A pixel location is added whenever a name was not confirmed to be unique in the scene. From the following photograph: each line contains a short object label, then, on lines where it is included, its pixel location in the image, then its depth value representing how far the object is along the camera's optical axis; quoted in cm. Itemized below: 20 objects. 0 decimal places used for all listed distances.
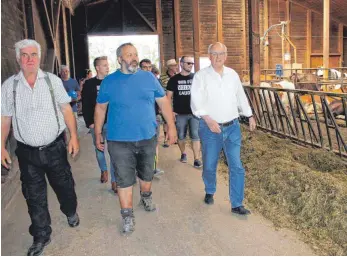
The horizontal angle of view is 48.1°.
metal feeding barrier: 588
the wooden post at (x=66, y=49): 1140
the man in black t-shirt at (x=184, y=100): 580
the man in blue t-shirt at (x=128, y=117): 349
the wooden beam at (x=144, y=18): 2069
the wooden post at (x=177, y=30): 2027
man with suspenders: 311
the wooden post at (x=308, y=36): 2368
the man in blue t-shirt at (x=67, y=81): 813
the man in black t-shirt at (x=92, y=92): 481
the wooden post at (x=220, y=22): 2189
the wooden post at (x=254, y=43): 915
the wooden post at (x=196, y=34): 1255
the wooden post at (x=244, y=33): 2272
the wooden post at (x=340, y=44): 2456
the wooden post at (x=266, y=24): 2320
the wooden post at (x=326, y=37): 1742
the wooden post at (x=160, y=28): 2091
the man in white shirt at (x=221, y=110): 393
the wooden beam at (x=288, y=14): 2322
